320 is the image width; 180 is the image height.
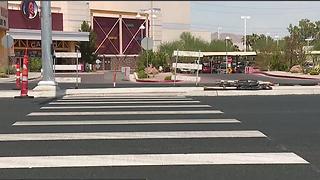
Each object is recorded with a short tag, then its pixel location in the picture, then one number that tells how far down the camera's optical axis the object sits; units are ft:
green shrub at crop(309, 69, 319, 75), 137.42
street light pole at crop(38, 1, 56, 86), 65.16
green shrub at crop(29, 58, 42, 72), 167.30
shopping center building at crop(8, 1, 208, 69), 185.16
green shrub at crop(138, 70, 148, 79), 120.88
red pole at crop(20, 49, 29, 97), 56.78
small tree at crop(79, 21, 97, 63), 199.52
